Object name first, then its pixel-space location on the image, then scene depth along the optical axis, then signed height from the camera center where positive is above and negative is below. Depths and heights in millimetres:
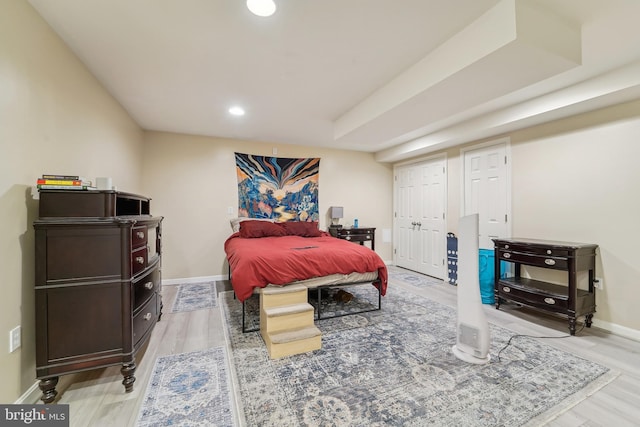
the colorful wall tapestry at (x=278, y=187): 4680 +503
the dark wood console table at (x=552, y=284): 2605 -761
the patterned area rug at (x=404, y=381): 1551 -1184
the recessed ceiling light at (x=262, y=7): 1594 +1292
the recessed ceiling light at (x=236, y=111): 3264 +1322
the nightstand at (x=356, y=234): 5012 -383
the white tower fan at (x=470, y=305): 2116 -769
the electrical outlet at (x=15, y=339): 1470 -699
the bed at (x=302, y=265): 2516 -526
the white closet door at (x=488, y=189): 3646 +354
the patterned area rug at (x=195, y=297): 3305 -1138
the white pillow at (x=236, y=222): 4484 -126
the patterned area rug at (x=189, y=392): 1524 -1177
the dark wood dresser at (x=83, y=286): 1583 -447
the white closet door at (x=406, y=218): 5281 -91
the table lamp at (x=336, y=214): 5180 -1
